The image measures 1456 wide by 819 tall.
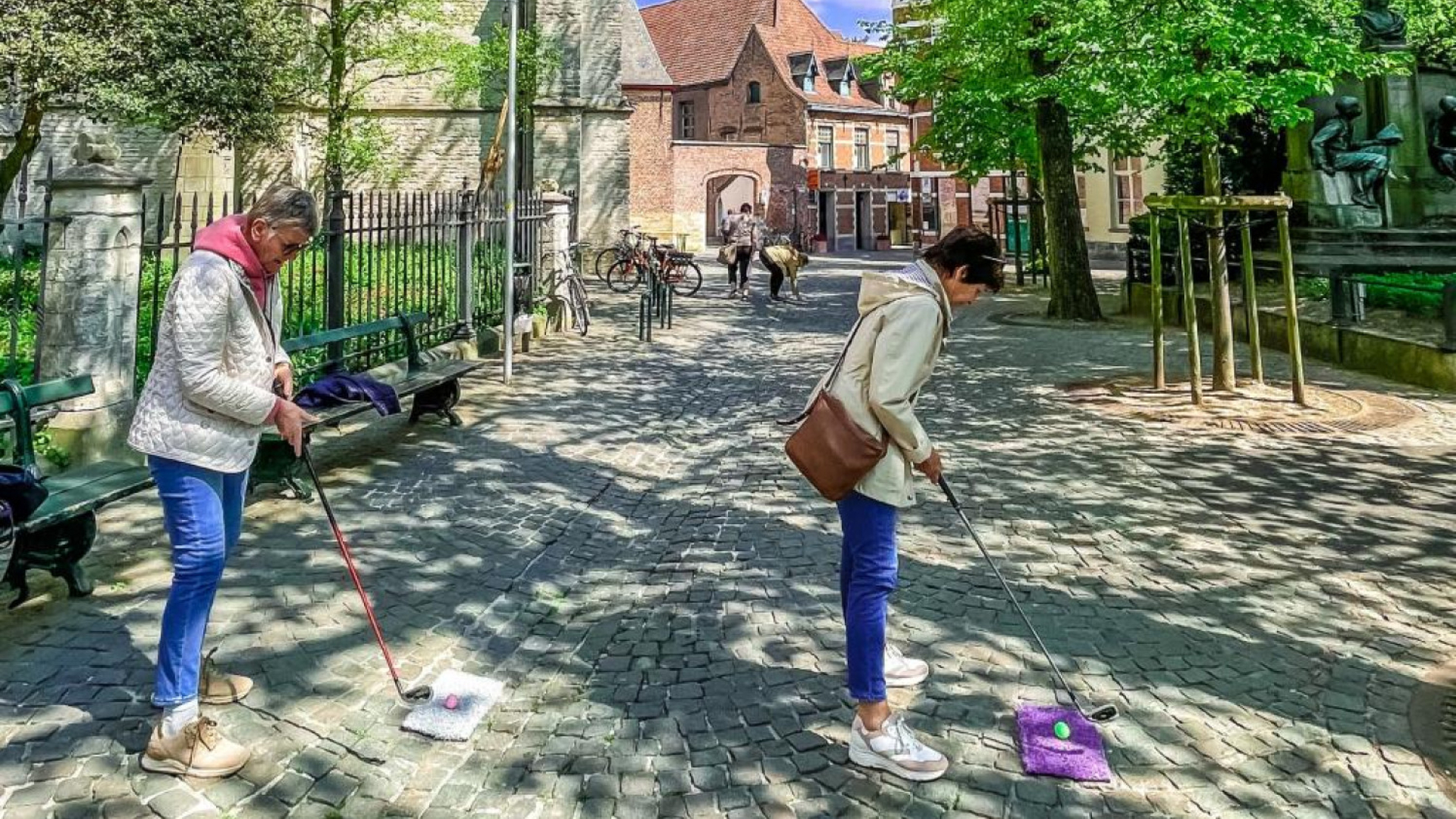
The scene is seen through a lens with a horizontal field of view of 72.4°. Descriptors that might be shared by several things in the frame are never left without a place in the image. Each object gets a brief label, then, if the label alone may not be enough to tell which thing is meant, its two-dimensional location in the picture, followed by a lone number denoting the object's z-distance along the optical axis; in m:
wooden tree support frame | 8.39
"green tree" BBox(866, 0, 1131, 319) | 10.88
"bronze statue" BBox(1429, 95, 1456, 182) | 15.44
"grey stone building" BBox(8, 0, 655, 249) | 24.47
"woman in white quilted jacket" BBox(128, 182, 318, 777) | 2.96
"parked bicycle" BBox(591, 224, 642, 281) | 22.89
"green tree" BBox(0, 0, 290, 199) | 13.69
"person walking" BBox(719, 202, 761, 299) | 20.36
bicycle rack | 14.25
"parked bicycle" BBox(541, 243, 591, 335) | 14.49
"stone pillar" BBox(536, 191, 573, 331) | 13.97
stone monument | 14.98
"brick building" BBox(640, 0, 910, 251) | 45.44
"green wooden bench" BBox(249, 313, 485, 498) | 6.14
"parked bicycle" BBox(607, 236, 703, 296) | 20.81
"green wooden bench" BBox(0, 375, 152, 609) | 4.08
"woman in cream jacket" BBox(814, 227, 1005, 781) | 3.07
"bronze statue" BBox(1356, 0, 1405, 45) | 14.56
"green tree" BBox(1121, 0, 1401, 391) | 8.60
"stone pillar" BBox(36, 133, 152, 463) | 5.97
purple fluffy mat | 3.12
